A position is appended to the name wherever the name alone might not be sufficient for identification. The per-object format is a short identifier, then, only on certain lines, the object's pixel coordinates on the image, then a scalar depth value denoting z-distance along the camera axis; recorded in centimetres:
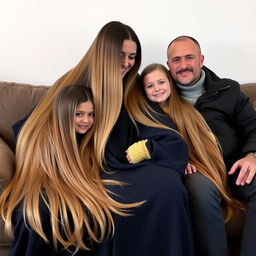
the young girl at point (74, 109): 133
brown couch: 132
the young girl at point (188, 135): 136
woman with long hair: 112
